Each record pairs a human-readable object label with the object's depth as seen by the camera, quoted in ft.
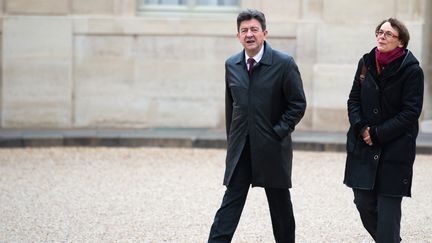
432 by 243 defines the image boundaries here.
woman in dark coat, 38.52
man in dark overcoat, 39.45
